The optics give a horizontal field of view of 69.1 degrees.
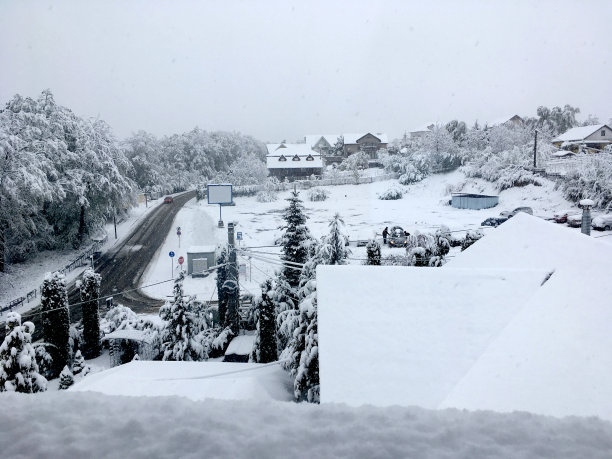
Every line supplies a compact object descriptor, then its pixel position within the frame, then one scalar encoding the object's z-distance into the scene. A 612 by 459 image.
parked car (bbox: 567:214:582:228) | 26.56
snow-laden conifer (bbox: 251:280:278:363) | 12.30
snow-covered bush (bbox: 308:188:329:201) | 46.31
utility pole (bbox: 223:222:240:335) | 13.90
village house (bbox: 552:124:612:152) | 52.22
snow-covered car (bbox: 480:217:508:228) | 28.73
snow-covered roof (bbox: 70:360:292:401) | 8.71
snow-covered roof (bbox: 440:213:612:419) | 5.16
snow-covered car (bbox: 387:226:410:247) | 25.30
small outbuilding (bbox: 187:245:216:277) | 23.06
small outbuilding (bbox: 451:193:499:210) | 38.56
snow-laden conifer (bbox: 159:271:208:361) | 12.89
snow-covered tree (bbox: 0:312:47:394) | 9.60
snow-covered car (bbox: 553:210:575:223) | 27.70
